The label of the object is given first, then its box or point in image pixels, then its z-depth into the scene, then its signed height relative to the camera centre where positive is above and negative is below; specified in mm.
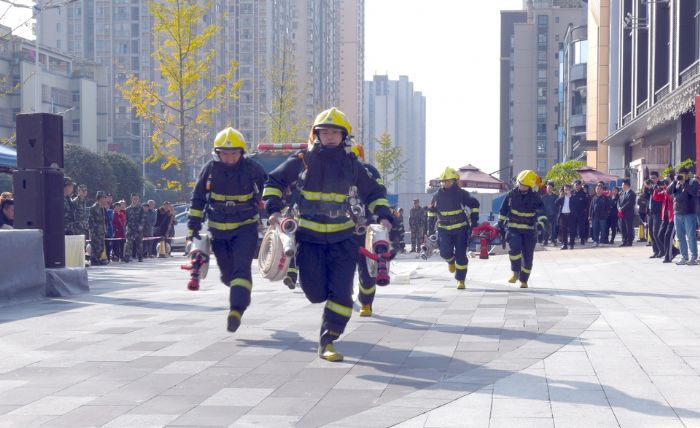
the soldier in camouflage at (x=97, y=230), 23031 -975
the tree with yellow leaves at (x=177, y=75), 37031 +4393
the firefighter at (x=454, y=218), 14641 -432
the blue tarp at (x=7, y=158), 17938 +564
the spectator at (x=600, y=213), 28250 -691
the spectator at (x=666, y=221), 19903 -654
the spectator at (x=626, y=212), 26672 -626
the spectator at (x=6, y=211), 16953 -400
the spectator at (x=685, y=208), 18719 -350
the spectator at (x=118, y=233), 25423 -1154
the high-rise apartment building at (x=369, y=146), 123712 +6237
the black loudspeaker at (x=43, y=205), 13375 -226
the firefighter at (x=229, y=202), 9070 -124
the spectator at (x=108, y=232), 25284 -1122
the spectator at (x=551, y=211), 29625 -649
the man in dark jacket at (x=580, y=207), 28531 -509
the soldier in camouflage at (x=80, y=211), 21053 -482
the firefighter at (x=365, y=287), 10258 -1048
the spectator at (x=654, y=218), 21000 -618
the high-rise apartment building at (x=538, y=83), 138625 +15281
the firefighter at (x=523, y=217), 14961 -420
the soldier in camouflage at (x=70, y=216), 20500 -577
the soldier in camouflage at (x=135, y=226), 25750 -990
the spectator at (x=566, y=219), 28547 -871
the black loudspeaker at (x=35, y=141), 13391 +655
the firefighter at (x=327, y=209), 7805 -169
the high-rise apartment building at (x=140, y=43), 111812 +17446
